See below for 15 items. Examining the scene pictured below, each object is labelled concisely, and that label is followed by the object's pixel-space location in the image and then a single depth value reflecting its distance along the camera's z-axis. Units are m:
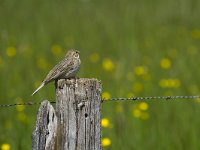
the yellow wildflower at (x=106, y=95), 12.83
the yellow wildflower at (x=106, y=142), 9.76
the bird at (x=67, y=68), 7.17
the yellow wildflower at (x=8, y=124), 11.31
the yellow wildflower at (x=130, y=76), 15.38
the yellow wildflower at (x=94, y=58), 17.64
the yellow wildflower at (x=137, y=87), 14.34
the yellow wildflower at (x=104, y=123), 10.01
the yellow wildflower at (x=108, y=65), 16.41
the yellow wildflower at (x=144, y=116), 12.18
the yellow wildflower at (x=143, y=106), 11.95
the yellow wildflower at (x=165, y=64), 16.20
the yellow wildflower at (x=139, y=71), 15.28
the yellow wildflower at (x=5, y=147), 9.81
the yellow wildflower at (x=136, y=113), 11.77
